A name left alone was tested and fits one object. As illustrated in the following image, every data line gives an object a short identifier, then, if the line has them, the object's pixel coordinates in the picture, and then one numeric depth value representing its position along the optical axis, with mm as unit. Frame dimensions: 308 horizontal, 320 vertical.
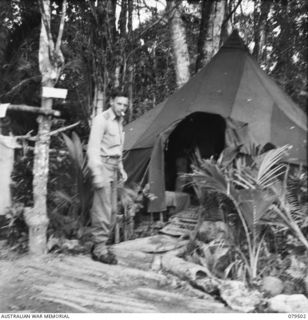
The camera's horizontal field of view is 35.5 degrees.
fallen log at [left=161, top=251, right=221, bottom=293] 4254
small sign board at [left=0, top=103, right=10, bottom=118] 4480
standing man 4727
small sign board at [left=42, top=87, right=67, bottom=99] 4727
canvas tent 6582
